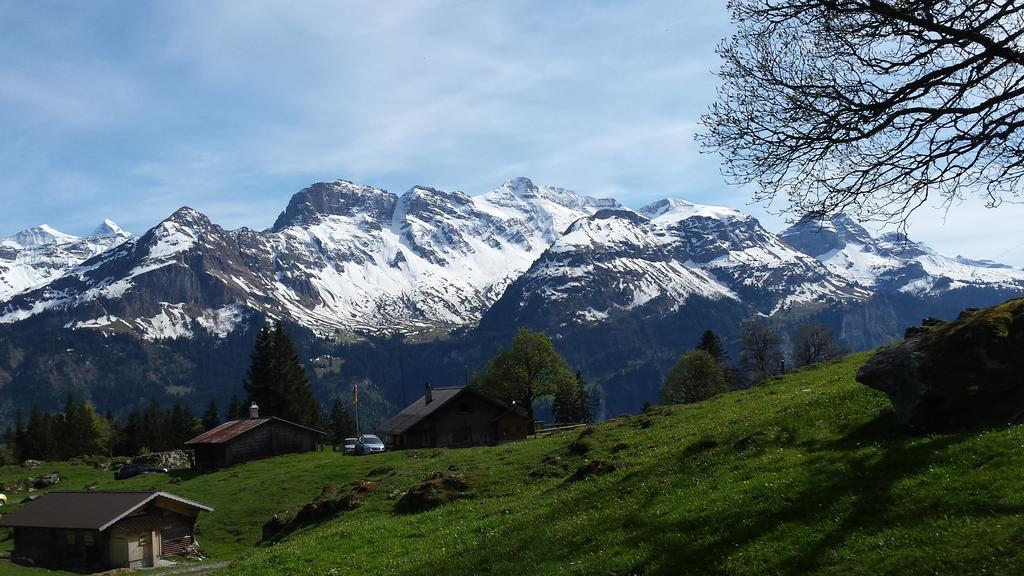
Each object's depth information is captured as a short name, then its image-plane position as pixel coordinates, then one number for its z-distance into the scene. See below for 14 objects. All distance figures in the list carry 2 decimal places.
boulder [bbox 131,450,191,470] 109.12
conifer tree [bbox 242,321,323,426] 134.00
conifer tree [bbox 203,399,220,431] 151.75
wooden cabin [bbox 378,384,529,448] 91.00
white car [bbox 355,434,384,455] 88.62
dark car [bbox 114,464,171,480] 96.31
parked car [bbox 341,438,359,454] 94.94
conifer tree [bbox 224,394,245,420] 146.70
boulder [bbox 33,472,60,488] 95.81
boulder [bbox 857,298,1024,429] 19.72
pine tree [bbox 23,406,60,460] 144.88
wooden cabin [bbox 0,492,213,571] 57.38
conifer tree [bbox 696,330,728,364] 127.19
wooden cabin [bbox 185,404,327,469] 95.06
